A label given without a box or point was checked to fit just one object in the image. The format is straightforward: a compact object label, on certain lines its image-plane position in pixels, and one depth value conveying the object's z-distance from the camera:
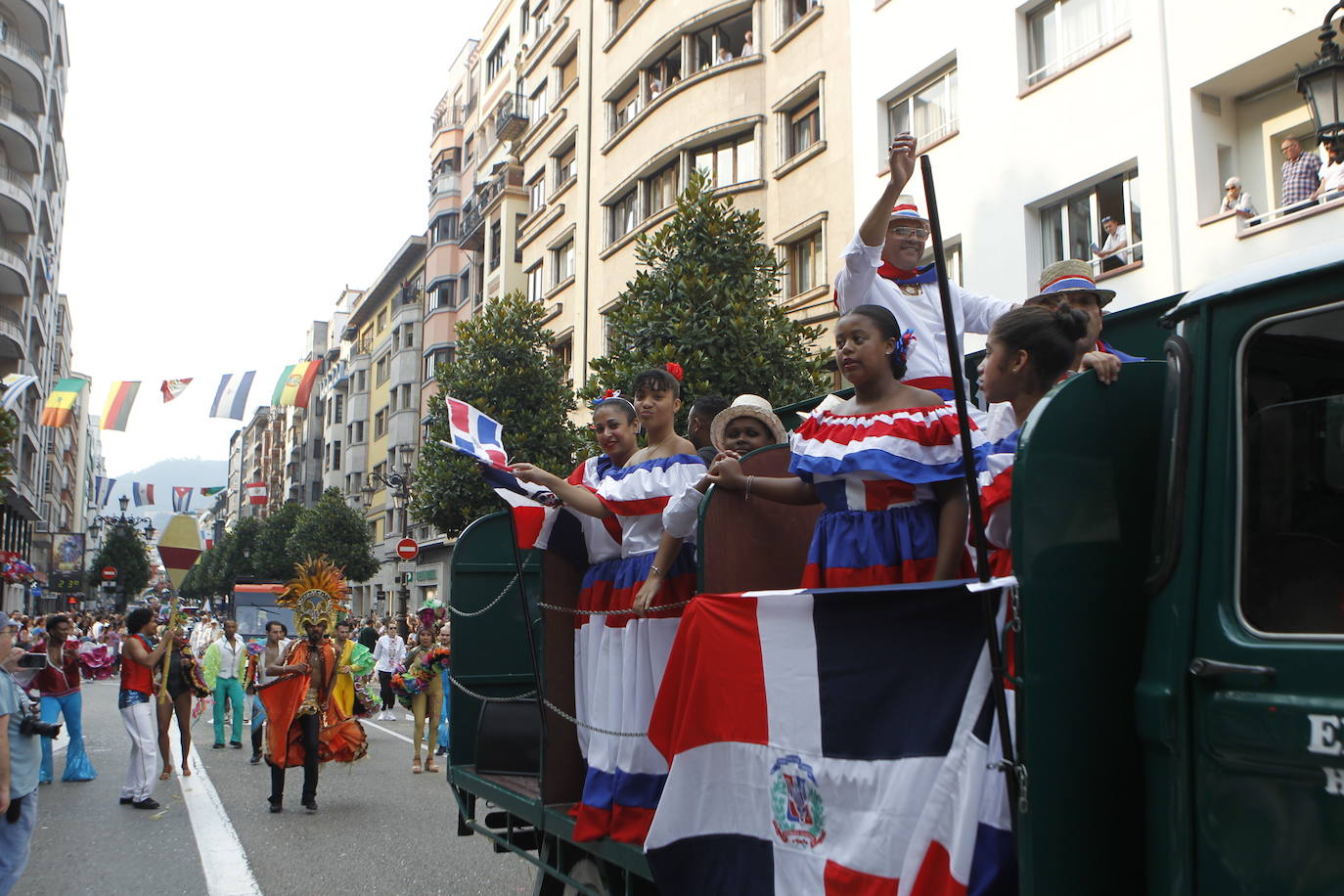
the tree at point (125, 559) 90.38
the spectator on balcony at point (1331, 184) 10.99
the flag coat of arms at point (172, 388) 43.88
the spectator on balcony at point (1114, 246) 13.80
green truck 2.21
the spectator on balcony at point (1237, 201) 12.41
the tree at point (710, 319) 15.50
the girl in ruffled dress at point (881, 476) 3.38
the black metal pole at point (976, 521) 2.42
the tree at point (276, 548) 61.72
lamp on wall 7.07
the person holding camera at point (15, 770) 5.98
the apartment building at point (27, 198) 44.34
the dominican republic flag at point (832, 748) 2.60
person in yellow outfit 11.99
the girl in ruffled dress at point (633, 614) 4.23
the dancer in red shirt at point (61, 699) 13.25
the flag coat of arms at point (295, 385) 43.06
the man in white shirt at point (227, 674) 17.36
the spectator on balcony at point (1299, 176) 11.52
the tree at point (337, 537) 49.91
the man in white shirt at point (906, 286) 4.17
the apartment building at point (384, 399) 53.84
